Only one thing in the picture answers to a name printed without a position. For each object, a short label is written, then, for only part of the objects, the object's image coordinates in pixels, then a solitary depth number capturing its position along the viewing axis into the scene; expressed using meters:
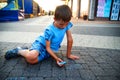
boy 1.19
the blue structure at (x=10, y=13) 5.56
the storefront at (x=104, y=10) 6.89
